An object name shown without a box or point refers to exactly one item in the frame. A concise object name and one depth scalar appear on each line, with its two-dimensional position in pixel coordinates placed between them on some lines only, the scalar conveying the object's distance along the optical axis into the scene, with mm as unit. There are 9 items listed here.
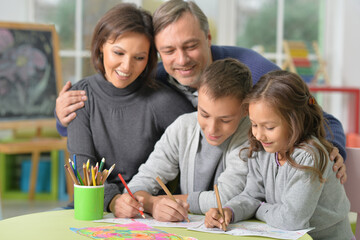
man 3279
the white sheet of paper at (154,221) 2773
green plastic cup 2809
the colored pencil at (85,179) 2821
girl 2757
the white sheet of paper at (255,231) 2678
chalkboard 5815
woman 3194
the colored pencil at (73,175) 2826
